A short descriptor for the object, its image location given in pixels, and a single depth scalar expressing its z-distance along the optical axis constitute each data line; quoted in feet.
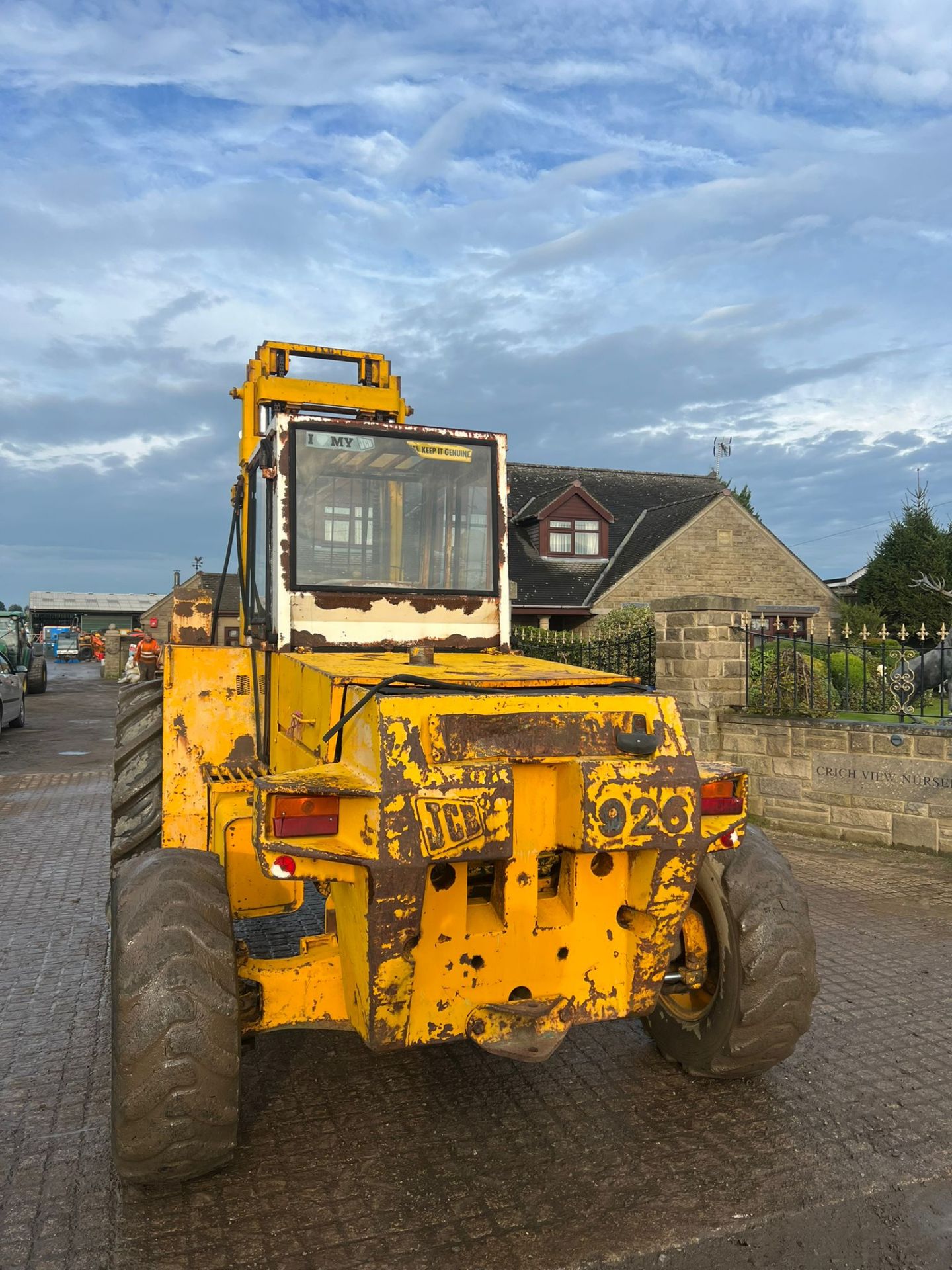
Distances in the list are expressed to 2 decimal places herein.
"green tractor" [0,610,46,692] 82.01
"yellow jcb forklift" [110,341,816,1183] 9.46
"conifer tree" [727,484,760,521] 133.28
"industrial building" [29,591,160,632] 274.98
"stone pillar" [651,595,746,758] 30.96
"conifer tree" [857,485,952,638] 86.22
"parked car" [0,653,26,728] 55.57
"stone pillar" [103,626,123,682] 118.01
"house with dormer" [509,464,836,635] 88.69
